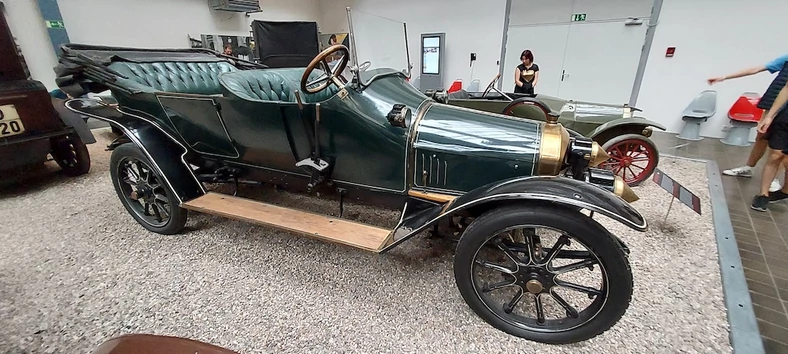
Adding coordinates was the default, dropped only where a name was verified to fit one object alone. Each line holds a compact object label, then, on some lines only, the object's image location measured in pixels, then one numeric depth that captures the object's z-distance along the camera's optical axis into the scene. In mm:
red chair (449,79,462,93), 6891
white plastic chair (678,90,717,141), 5199
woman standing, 4688
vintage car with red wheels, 3215
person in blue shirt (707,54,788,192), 3092
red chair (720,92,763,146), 4766
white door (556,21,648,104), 5680
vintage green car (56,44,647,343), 1380
